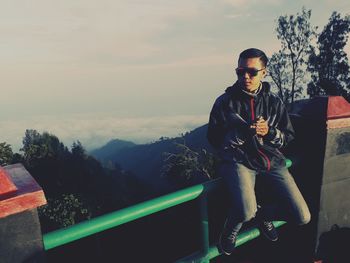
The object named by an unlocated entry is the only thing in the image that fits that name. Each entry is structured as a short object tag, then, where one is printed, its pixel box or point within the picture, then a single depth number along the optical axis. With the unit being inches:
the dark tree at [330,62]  1406.3
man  109.3
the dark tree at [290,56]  1476.4
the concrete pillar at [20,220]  68.7
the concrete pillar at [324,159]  120.6
